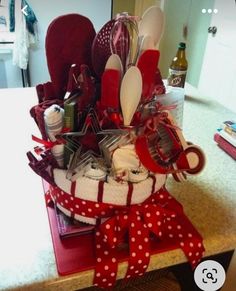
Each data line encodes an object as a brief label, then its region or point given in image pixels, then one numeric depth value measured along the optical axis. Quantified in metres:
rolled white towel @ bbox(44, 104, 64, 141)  0.40
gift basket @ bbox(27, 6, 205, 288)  0.42
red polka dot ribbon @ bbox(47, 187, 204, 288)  0.44
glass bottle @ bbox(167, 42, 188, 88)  1.01
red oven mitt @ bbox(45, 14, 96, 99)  0.45
